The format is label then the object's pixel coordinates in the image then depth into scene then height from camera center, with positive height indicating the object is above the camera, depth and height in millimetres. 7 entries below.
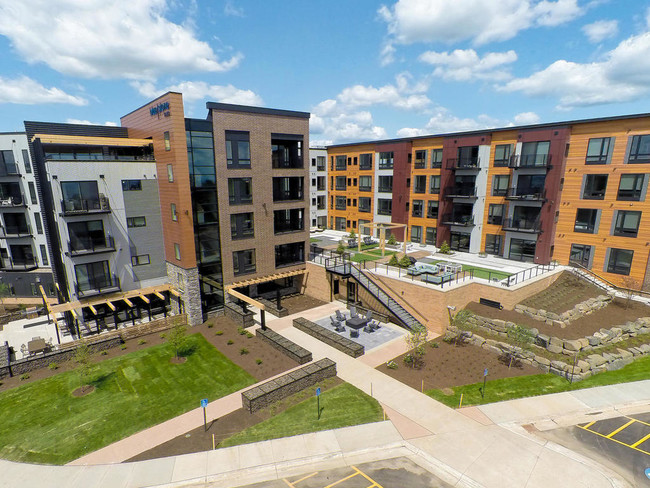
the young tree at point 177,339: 23891 -11006
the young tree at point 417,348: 22703 -11711
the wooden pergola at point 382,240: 38725 -6529
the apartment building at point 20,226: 36281 -4635
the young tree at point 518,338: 22098 -10315
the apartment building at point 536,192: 30922 -929
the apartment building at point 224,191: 27281 -683
